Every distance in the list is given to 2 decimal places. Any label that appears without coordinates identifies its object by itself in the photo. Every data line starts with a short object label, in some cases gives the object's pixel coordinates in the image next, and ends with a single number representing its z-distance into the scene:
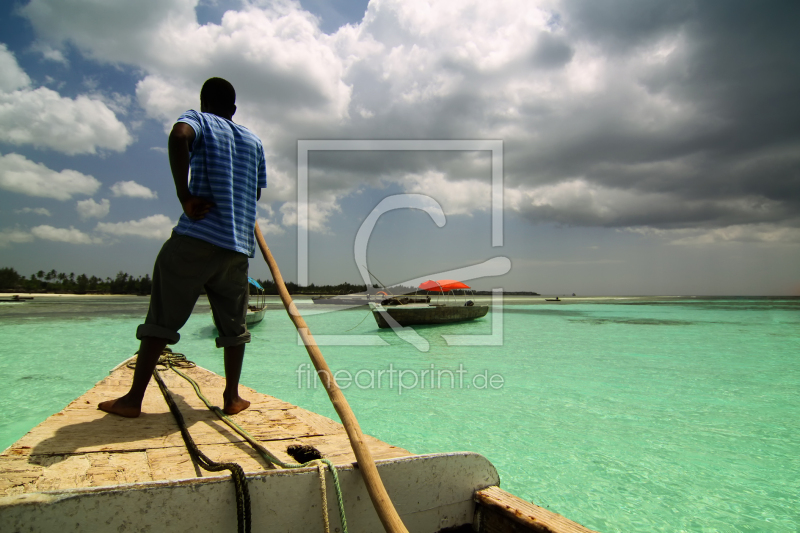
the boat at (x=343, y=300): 59.89
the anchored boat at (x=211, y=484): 0.99
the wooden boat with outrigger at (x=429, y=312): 18.02
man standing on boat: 2.19
